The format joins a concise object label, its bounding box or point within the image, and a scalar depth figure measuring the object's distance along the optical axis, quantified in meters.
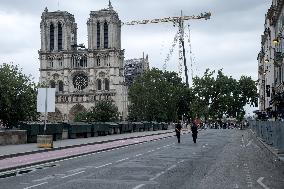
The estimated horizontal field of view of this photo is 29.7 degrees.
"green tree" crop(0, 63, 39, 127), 70.44
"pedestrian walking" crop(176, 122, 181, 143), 43.31
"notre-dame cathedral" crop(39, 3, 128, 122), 161.75
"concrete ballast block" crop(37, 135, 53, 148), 30.70
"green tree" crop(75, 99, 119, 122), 121.06
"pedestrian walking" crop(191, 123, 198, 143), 43.01
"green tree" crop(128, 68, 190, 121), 133.62
